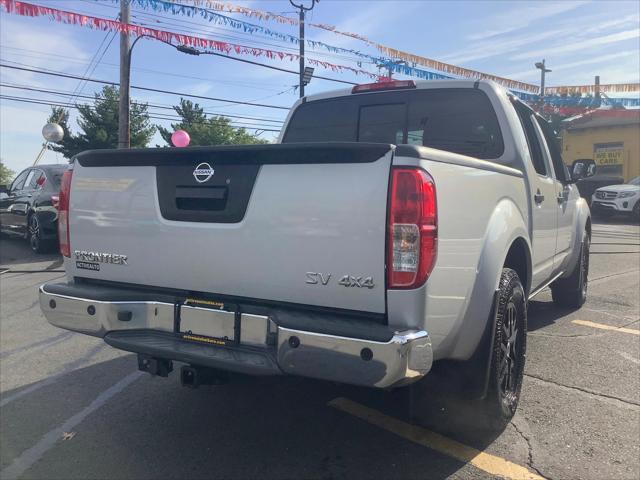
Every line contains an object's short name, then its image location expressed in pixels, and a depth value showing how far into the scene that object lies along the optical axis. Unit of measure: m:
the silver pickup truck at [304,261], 2.40
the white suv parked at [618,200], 18.25
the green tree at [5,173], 68.37
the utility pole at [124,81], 16.25
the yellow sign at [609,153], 31.76
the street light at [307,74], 21.42
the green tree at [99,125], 38.06
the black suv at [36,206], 10.24
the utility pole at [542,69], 39.66
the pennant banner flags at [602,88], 19.22
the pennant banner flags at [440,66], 15.76
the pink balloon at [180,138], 11.70
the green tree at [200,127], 41.94
